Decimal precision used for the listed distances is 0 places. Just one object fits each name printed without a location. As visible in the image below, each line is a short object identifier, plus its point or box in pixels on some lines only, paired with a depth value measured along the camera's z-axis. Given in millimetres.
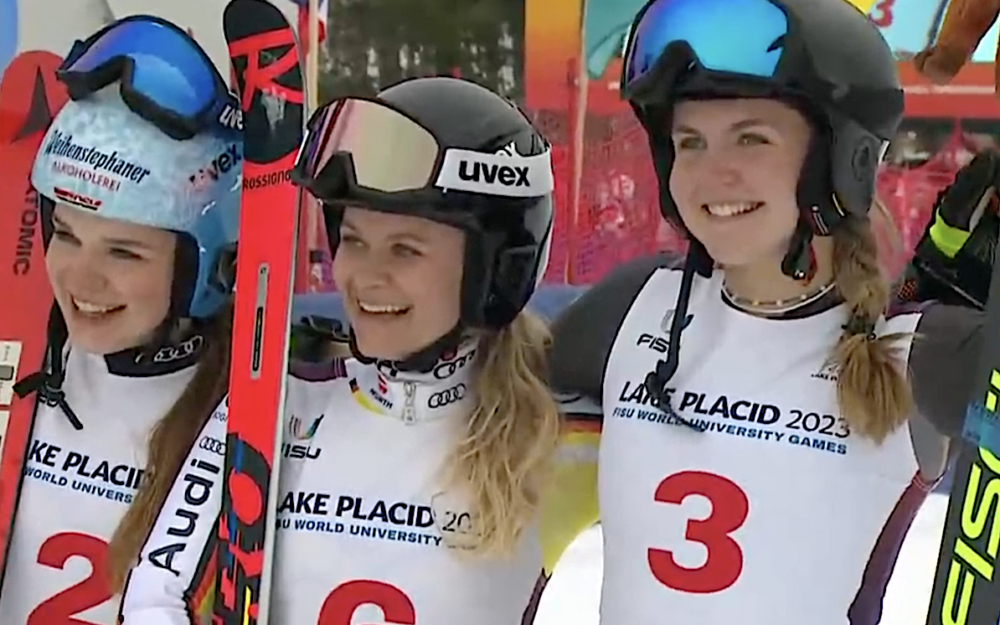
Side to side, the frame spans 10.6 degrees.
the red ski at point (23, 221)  6203
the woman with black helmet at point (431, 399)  5888
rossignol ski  5947
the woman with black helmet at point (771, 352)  5756
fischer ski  5625
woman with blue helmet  6018
